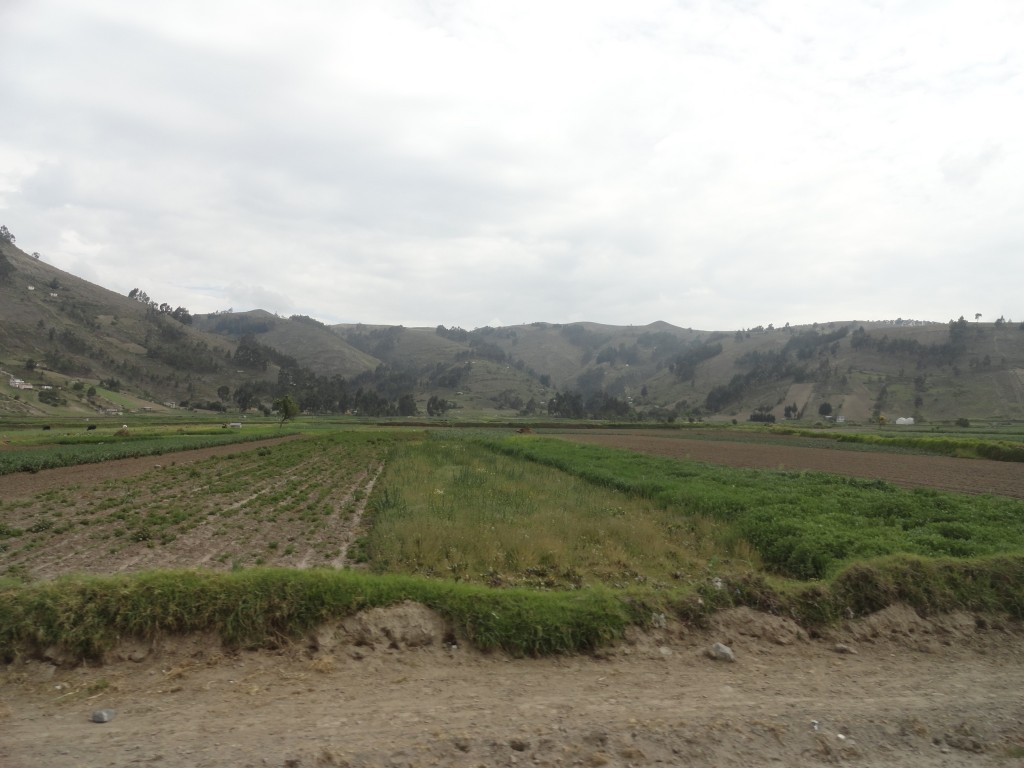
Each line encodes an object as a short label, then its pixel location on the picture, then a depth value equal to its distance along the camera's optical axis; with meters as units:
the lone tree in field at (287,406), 86.77
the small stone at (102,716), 5.27
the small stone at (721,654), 7.20
